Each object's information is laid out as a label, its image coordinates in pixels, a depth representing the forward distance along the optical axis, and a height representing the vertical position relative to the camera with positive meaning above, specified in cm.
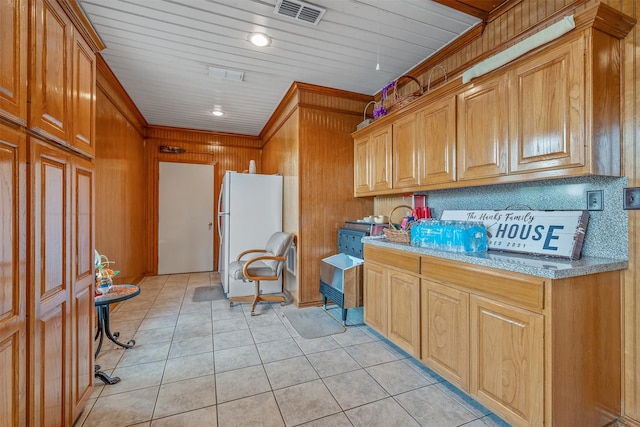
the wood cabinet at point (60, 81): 119 +64
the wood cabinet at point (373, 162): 298 +57
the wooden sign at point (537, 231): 164 -12
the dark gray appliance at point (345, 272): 295 -64
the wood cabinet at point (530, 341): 133 -68
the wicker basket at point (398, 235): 241 -19
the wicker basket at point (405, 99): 270 +109
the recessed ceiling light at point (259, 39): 256 +158
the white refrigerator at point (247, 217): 397 -6
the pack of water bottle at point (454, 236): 196 -17
